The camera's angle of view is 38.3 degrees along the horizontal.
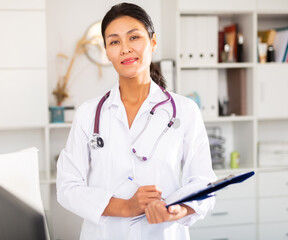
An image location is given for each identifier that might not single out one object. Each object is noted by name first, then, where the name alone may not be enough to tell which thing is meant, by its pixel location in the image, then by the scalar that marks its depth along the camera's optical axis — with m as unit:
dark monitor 1.01
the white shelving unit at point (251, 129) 3.20
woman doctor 1.41
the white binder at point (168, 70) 3.11
